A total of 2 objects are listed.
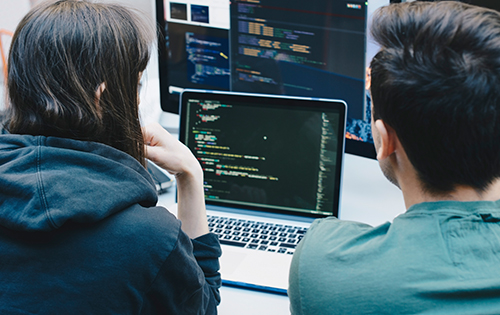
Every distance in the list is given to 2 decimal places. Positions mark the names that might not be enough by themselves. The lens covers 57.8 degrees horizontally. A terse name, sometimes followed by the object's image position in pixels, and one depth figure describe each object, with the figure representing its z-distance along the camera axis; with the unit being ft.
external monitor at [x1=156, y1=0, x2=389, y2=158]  3.67
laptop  3.40
